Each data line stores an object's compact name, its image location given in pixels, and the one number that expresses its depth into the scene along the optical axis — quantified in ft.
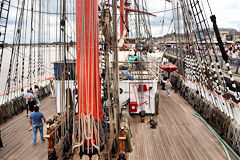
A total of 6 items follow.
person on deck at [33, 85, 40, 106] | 28.03
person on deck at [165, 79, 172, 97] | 30.12
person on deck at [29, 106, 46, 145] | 15.24
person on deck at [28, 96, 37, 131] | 17.89
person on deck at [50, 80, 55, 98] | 30.14
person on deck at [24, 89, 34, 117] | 22.14
